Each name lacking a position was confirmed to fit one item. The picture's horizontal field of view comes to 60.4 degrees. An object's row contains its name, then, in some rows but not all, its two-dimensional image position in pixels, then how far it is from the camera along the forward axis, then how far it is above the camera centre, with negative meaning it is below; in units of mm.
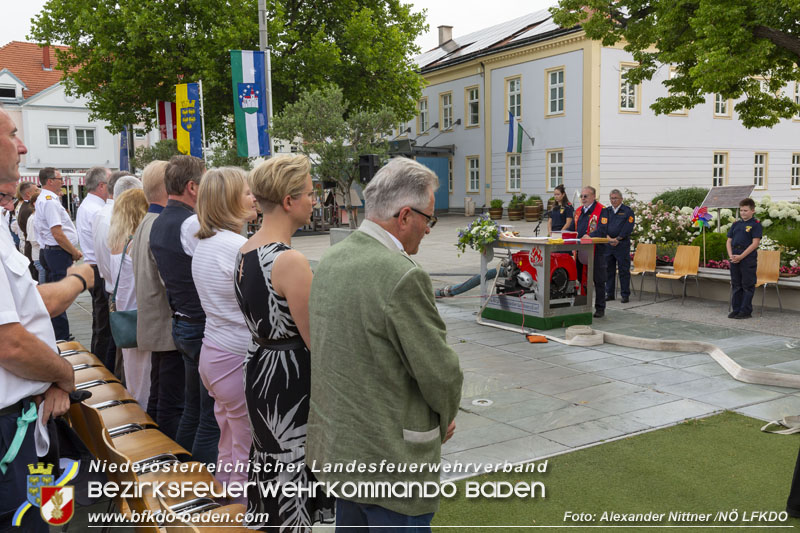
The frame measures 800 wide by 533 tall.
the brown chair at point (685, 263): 11398 -1164
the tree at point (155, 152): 33000 +2633
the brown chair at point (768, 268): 10297 -1160
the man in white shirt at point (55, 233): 8164 -333
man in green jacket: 2116 -542
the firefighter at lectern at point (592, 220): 10672 -415
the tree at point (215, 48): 23672 +5517
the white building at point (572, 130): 28531 +2903
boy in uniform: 9955 -937
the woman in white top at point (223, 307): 3615 -553
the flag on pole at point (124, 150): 27391 +2164
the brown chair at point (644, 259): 12047 -1159
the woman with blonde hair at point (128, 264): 5047 -440
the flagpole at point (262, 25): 15398 +3989
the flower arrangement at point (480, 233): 9734 -517
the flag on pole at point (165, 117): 22672 +2861
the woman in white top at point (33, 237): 9203 -429
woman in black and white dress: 2717 -686
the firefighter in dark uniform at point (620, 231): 11266 -601
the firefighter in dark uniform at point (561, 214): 13602 -374
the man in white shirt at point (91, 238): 7039 -334
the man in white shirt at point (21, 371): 2252 -570
